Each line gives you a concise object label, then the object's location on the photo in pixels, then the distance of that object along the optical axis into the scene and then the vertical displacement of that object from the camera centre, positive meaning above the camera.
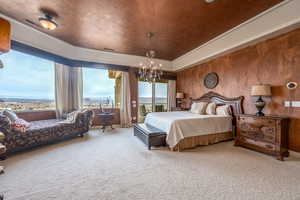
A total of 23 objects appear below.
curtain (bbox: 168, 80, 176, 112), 6.71 +0.26
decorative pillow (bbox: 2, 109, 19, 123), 2.92 -0.37
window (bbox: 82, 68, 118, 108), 5.38 +0.48
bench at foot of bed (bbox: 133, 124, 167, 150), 3.05 -0.94
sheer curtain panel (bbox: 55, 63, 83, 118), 4.51 +0.39
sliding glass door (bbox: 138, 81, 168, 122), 6.26 +0.09
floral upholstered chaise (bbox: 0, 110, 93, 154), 2.57 -0.82
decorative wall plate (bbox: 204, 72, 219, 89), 4.61 +0.71
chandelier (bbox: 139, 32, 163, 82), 4.66 +1.73
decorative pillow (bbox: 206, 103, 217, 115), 4.09 -0.34
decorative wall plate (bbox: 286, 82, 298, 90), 2.75 +0.29
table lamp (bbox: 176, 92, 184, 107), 6.05 +0.06
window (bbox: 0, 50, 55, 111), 3.61 +0.53
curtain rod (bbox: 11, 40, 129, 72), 3.31 +1.40
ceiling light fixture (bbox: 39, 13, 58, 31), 2.84 +1.79
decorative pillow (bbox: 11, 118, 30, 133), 2.70 -0.58
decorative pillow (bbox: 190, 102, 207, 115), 4.26 -0.32
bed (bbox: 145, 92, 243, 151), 3.01 -0.76
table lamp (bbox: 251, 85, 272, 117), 2.95 +0.13
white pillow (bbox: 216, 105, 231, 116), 3.85 -0.36
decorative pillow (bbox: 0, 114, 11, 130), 2.47 -0.47
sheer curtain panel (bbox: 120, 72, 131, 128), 5.66 -0.14
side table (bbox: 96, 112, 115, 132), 4.95 -0.83
